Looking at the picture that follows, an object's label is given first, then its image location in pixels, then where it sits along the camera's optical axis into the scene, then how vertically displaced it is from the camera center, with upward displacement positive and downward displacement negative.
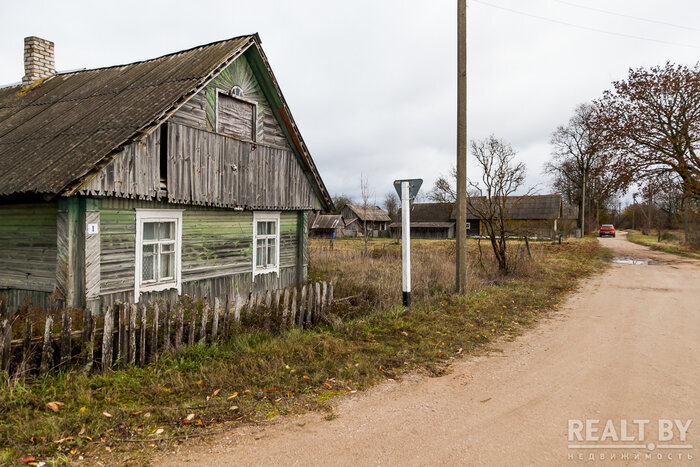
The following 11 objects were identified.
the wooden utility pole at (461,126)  10.44 +2.46
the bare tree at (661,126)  23.84 +5.90
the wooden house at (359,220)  60.09 +1.03
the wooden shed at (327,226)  55.19 +0.11
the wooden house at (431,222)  53.69 +0.72
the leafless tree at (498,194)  13.88 +1.12
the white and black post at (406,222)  8.64 +0.11
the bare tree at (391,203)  80.76 +4.59
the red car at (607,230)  57.12 -0.13
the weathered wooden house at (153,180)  7.18 +0.89
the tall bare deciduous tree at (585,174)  25.56 +5.62
